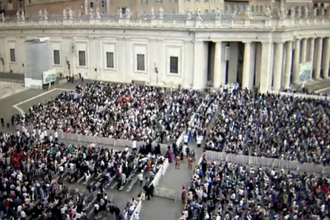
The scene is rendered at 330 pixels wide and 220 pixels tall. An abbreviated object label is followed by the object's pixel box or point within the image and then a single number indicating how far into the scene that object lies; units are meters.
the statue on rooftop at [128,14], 48.30
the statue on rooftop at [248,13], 42.06
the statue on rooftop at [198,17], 43.94
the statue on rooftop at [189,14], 44.62
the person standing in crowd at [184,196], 23.98
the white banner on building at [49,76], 48.41
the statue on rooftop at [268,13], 41.56
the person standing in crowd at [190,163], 27.58
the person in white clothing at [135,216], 21.84
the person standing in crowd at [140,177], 26.04
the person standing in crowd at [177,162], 27.70
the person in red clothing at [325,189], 22.11
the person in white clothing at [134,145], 30.95
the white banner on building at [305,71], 46.19
